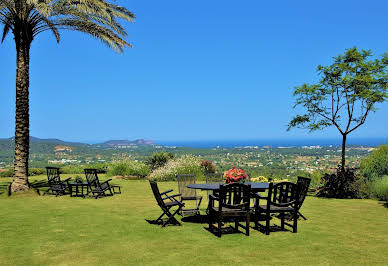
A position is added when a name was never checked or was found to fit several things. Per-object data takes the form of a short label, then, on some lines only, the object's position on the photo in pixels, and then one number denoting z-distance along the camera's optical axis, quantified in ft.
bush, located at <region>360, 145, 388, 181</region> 43.70
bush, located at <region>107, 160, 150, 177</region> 65.77
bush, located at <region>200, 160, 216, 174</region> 63.86
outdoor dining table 27.64
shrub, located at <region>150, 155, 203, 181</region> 61.05
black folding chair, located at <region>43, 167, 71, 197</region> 41.11
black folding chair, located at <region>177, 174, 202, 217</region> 30.76
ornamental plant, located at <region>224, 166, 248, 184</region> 27.68
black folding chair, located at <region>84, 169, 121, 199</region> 40.13
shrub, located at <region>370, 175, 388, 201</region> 38.90
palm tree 40.52
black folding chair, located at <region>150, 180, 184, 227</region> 25.14
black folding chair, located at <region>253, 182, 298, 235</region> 23.27
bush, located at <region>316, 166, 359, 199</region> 42.11
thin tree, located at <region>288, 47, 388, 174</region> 43.63
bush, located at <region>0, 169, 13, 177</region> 64.44
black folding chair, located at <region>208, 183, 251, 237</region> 22.39
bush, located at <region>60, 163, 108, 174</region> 72.49
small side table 40.29
